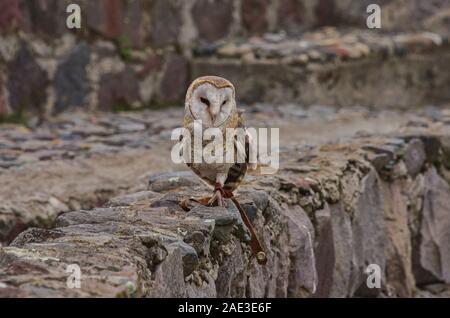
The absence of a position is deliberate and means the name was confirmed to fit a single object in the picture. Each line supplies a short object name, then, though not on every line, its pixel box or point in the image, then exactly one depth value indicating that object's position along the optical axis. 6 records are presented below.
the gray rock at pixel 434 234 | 12.12
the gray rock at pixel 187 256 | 6.02
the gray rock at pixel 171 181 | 8.25
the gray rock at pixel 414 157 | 11.90
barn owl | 6.43
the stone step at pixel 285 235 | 5.36
